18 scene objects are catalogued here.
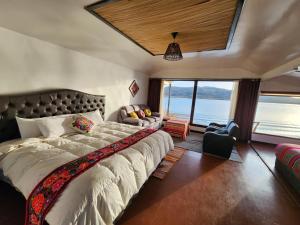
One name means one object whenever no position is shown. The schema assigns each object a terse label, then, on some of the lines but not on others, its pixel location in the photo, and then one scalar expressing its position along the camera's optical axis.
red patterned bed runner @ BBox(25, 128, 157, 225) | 1.11
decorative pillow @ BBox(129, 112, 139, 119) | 4.50
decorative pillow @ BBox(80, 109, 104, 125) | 2.88
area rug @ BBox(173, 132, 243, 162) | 3.46
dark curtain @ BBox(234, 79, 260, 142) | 4.45
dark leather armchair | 3.15
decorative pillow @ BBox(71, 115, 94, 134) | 2.40
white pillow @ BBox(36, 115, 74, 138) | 2.13
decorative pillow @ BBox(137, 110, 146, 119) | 4.84
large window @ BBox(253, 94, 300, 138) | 4.50
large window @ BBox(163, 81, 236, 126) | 5.36
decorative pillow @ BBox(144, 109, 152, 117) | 5.27
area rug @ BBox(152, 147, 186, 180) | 2.50
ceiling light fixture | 2.31
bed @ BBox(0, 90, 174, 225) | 1.08
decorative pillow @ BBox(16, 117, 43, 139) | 2.05
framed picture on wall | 5.02
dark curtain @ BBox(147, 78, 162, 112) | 5.89
